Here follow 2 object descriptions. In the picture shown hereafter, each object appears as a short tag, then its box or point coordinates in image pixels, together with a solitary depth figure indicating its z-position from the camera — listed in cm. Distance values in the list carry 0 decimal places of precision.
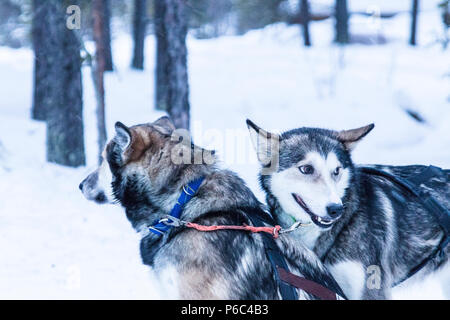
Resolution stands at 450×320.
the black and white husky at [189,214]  269
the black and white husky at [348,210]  311
